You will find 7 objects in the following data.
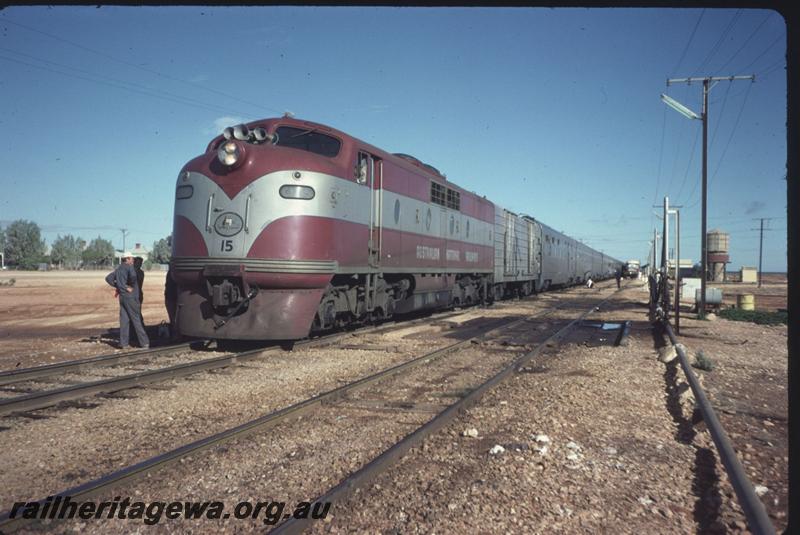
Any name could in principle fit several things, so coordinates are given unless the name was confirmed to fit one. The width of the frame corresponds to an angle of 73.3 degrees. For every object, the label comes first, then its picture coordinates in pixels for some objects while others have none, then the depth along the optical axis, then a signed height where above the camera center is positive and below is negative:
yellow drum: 21.07 -1.06
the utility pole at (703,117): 17.85 +5.52
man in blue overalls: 9.95 -0.78
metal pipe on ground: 2.86 -1.35
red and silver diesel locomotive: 8.79 +0.56
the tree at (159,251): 135.49 +2.44
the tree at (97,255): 138.62 +0.94
